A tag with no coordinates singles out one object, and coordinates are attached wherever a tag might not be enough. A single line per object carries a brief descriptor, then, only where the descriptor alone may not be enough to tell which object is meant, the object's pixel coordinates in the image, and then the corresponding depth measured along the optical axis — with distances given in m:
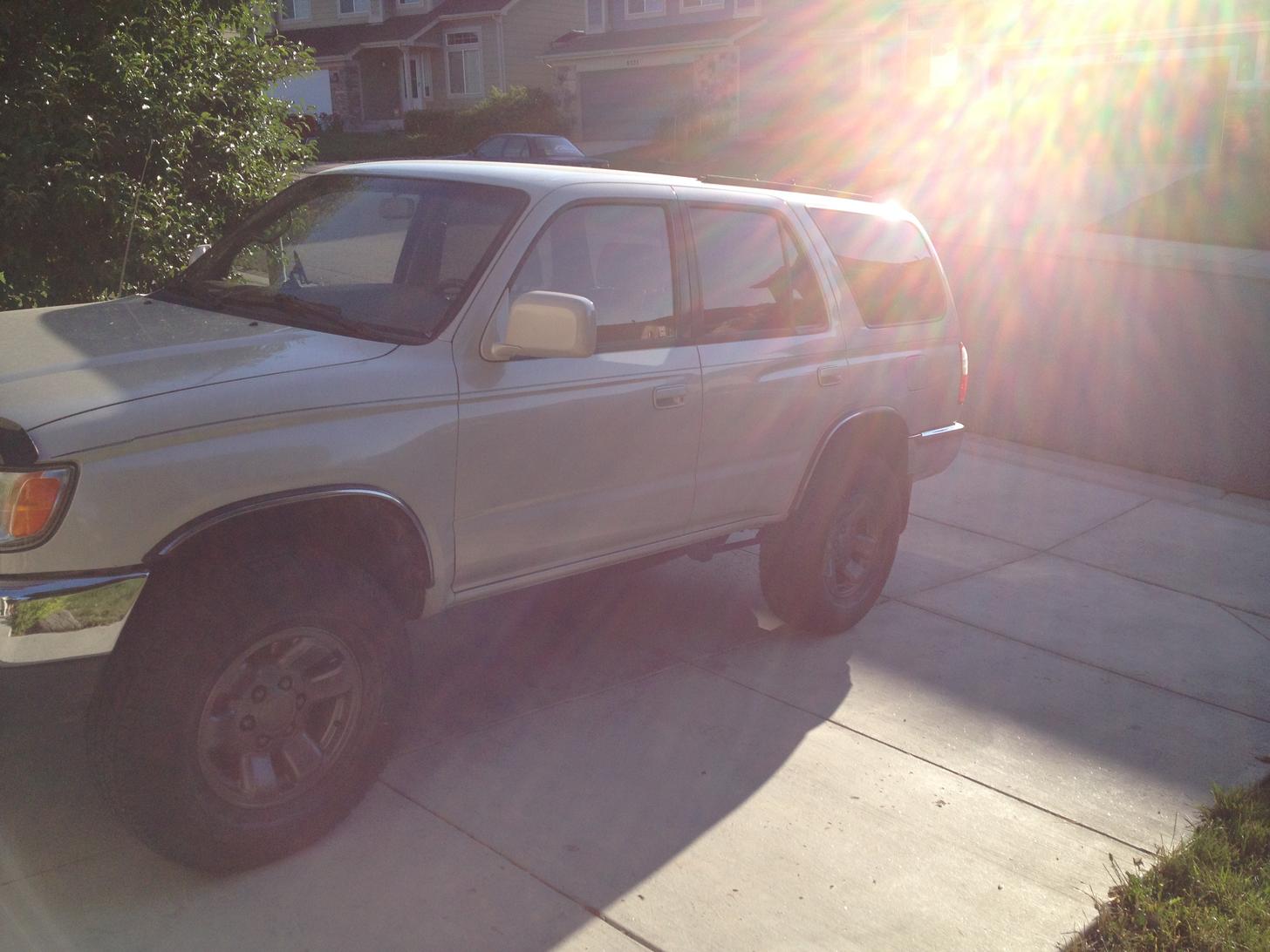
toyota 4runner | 3.30
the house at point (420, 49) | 46.25
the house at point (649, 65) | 40.88
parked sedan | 31.30
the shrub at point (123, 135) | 6.82
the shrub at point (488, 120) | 41.06
